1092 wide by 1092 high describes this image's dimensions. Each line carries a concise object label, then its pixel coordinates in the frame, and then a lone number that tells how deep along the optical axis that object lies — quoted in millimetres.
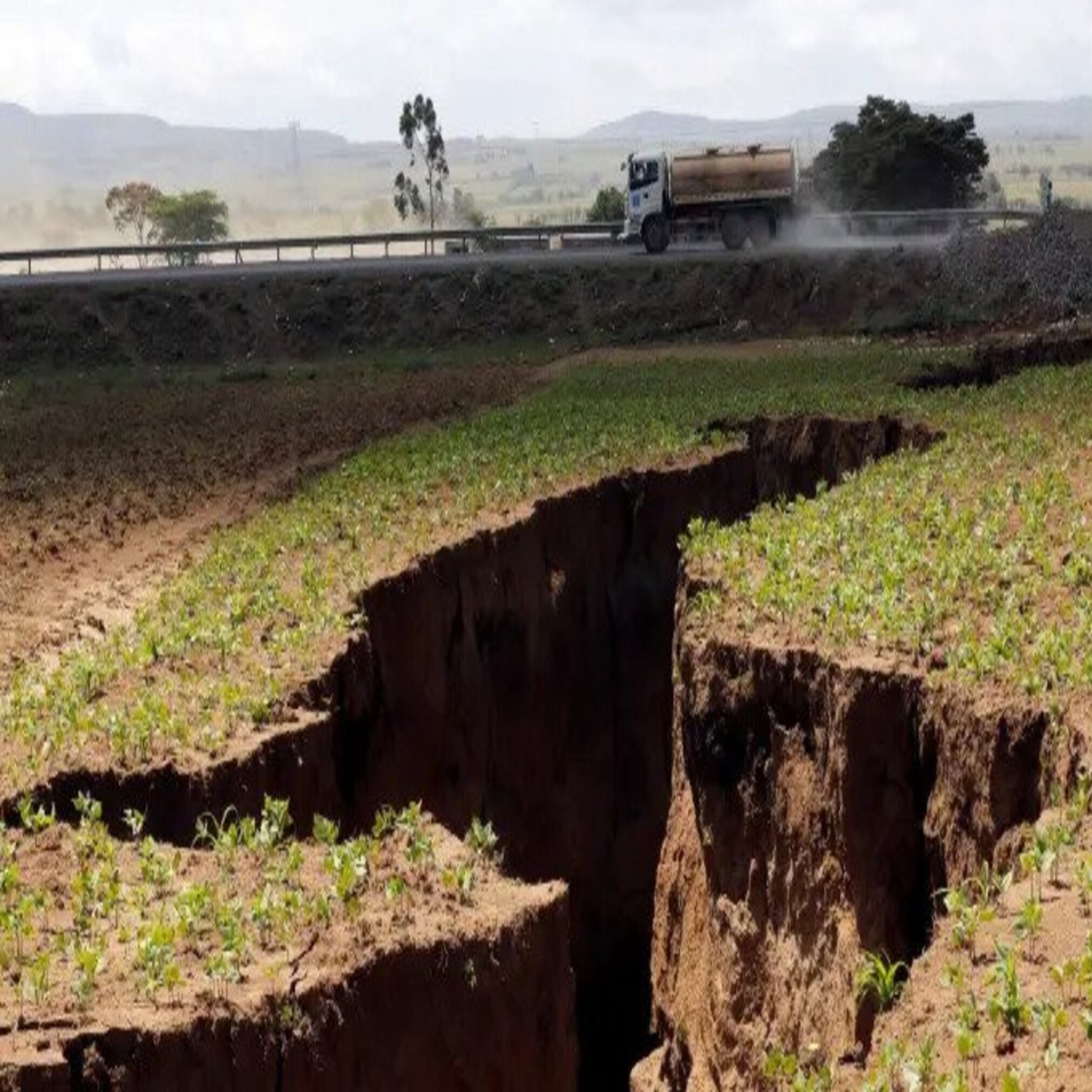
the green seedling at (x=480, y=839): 13656
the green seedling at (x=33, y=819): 13891
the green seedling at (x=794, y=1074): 10672
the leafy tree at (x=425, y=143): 97750
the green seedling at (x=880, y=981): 12445
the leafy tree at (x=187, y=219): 117188
